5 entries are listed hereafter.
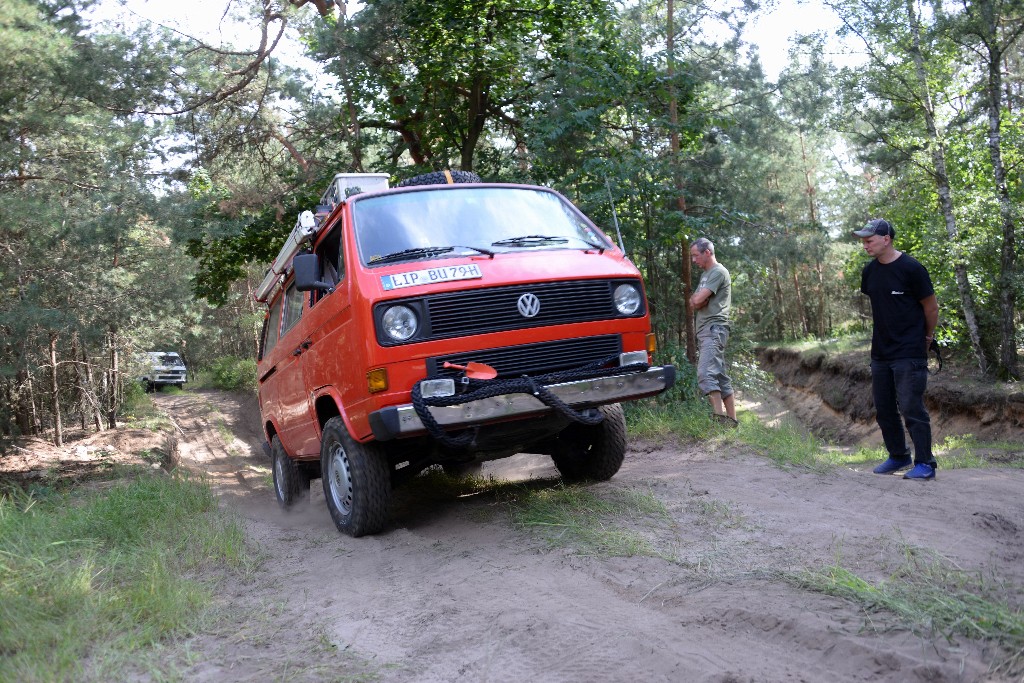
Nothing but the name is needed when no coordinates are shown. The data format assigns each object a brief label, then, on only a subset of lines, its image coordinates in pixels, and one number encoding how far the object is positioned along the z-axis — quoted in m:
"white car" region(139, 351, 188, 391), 30.98
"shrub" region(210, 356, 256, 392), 31.00
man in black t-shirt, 6.38
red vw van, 4.87
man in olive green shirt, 8.09
